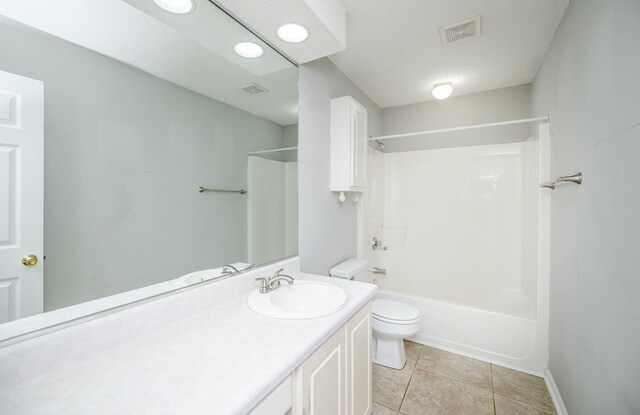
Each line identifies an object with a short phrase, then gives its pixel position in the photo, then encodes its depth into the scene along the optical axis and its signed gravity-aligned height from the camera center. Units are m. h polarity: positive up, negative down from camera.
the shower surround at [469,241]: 2.02 -0.33
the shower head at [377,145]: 2.91 +0.70
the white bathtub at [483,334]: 1.97 -1.01
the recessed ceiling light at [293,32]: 1.36 +0.92
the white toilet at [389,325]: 1.97 -0.88
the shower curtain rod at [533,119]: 1.91 +0.65
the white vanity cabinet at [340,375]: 0.90 -0.67
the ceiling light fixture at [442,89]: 2.50 +1.12
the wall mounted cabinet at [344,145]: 2.03 +0.48
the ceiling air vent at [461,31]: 1.68 +1.18
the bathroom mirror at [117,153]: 0.73 +0.18
